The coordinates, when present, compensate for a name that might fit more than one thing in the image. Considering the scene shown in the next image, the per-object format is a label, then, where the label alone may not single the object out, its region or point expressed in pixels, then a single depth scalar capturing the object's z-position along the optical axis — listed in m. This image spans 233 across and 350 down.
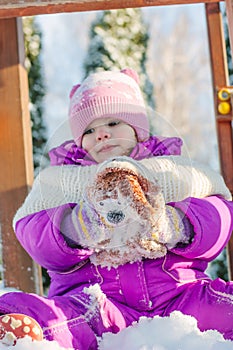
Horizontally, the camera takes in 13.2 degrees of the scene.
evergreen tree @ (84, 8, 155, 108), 8.55
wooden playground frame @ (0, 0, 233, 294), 3.41
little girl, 2.31
